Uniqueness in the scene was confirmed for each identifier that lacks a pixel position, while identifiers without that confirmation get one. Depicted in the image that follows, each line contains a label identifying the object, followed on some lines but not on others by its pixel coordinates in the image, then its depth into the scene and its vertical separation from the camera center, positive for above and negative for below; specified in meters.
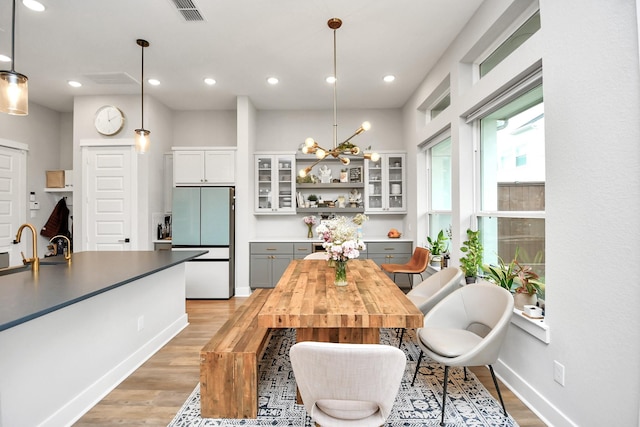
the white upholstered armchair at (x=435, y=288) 2.63 -0.66
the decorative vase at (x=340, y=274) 2.34 -0.43
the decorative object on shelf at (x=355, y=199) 5.32 +0.28
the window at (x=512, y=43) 2.33 +1.42
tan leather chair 4.10 -0.68
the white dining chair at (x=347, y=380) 1.26 -0.68
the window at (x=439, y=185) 4.02 +0.41
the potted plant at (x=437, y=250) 4.11 -0.45
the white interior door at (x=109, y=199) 4.69 +0.27
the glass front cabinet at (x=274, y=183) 5.24 +0.56
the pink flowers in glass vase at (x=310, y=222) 5.36 -0.10
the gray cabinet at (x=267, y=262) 4.96 -0.72
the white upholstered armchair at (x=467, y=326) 1.87 -0.77
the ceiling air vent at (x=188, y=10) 2.67 +1.82
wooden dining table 1.72 -0.54
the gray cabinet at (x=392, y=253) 5.00 -0.58
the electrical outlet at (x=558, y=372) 1.84 -0.93
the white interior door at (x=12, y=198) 4.53 +0.29
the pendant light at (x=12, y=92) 1.78 +0.72
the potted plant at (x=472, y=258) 2.89 -0.39
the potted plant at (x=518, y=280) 2.21 -0.48
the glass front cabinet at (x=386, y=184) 5.21 +0.53
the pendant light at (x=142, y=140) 3.09 +0.75
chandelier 2.94 +0.67
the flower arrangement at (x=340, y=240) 2.23 -0.17
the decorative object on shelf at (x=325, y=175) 5.33 +0.69
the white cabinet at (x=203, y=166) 4.92 +0.79
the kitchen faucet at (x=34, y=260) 2.26 -0.34
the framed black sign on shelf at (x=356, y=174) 5.34 +0.71
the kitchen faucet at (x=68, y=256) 2.84 -0.36
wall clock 4.69 +1.44
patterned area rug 1.97 -1.28
